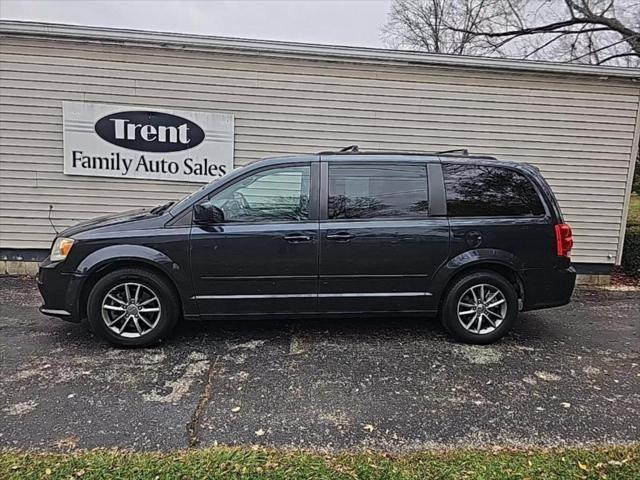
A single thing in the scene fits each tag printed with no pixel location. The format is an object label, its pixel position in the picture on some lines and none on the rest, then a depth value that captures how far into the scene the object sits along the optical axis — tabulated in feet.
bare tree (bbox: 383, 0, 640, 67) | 53.11
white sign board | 21.57
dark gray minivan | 13.17
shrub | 25.34
